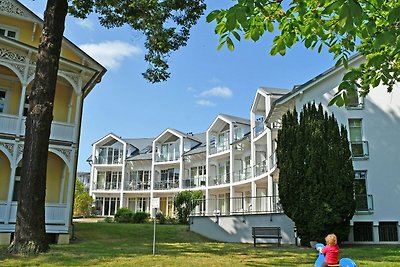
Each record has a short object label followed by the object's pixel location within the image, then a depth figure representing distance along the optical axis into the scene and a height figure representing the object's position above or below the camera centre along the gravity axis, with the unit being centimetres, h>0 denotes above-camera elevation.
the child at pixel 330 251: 640 -71
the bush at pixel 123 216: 3776 -107
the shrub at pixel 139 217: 3753 -113
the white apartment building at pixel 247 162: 2138 +416
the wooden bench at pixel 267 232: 1894 -123
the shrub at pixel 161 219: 3603 -124
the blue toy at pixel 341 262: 588 -83
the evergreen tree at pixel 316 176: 1720 +144
